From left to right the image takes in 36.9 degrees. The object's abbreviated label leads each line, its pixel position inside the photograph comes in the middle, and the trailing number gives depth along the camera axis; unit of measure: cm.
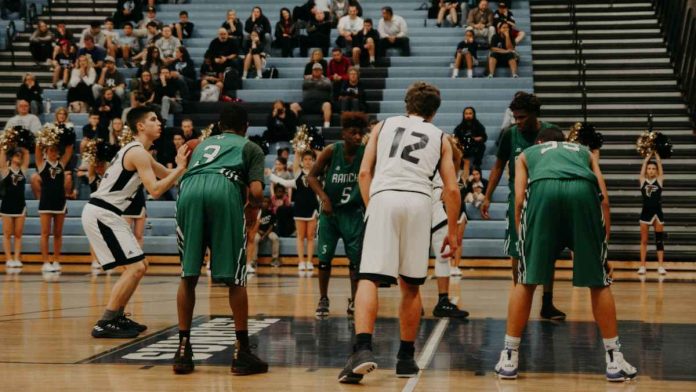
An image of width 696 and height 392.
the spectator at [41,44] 2310
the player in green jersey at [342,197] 973
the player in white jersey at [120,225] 880
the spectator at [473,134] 1836
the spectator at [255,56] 2173
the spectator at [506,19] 2144
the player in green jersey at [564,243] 689
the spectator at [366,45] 2153
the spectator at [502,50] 2106
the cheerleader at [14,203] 1689
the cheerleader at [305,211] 1670
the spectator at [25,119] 1958
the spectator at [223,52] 2158
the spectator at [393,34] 2206
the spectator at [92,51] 2203
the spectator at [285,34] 2242
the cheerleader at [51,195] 1633
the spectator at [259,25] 2216
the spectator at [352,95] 1978
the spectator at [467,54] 2112
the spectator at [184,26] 2319
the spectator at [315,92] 2039
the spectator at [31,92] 2073
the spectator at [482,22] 2166
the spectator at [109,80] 2080
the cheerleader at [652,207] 1639
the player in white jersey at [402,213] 675
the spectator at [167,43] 2202
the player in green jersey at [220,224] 712
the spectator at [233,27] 2225
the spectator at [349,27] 2195
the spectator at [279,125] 1945
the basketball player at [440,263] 1034
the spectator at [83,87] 2106
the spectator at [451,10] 2284
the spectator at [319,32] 2242
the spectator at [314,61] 2064
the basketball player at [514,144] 920
